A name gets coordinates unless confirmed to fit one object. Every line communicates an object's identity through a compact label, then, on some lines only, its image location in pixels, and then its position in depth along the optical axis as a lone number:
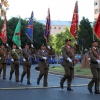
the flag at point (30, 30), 20.38
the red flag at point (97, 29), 19.73
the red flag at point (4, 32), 24.21
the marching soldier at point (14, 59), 15.93
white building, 130.00
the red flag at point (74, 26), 21.06
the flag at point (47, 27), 18.01
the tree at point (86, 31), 60.74
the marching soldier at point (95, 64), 10.70
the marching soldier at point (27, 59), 14.48
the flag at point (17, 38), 20.44
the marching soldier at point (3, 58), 17.48
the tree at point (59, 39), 79.50
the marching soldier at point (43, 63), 12.85
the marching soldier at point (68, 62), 11.44
